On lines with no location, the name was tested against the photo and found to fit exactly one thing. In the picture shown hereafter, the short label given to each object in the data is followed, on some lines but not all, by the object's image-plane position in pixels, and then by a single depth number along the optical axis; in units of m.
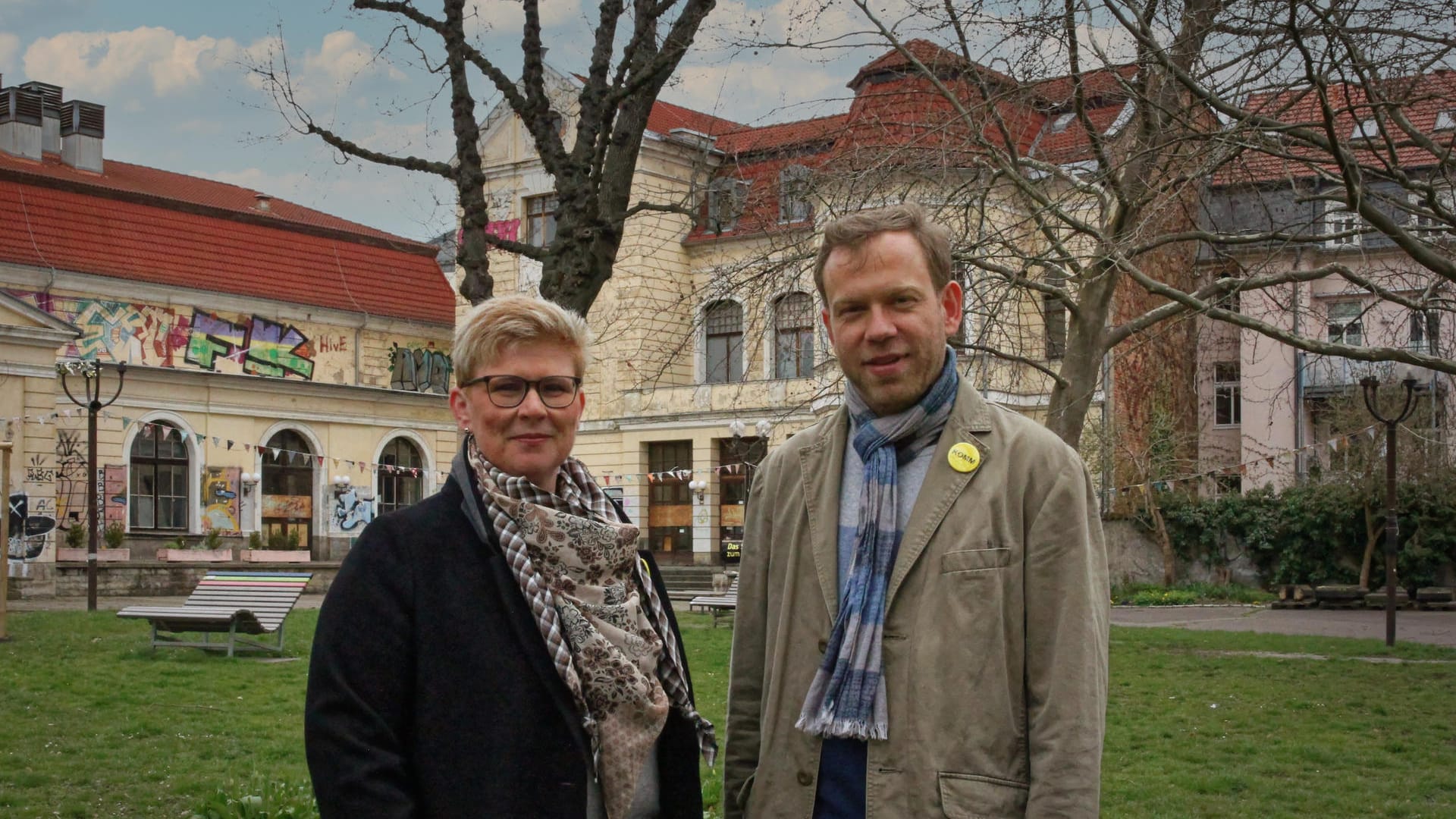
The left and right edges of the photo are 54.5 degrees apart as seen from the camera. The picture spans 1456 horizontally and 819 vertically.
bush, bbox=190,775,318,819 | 5.95
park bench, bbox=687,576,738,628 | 20.95
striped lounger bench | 14.86
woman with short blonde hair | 2.78
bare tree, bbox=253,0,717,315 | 6.80
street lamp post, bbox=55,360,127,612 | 22.31
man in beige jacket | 2.74
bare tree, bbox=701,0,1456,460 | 8.28
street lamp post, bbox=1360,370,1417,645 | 17.20
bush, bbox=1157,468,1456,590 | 28.08
